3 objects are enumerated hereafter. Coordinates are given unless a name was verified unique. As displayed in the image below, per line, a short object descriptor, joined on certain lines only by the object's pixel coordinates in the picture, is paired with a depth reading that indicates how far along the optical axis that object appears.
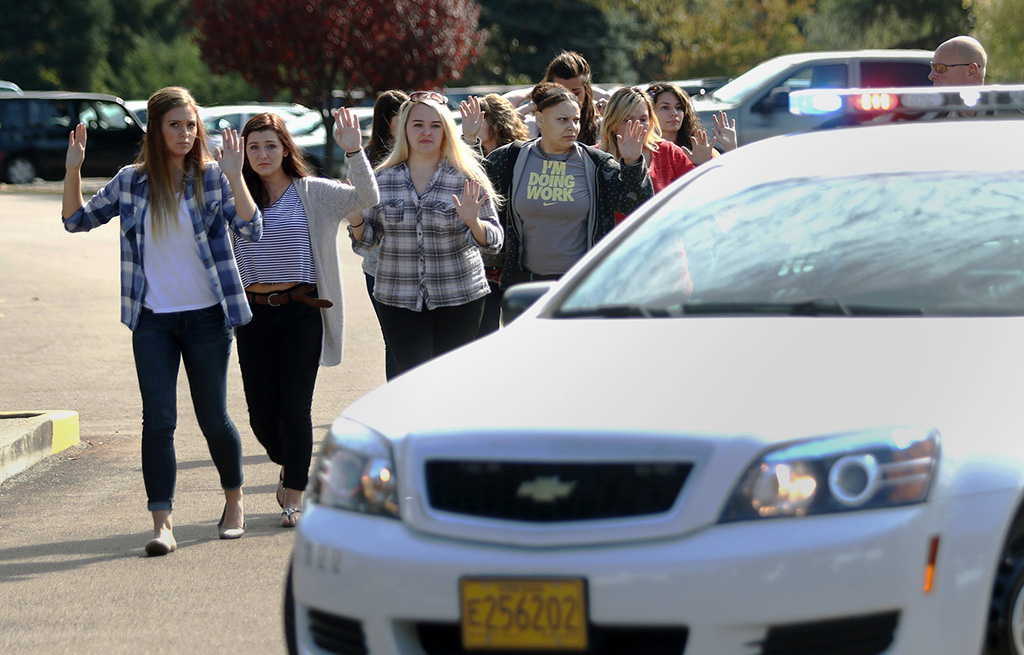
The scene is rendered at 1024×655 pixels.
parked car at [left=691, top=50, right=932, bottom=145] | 36.78
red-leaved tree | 58.19
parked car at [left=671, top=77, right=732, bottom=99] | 48.58
